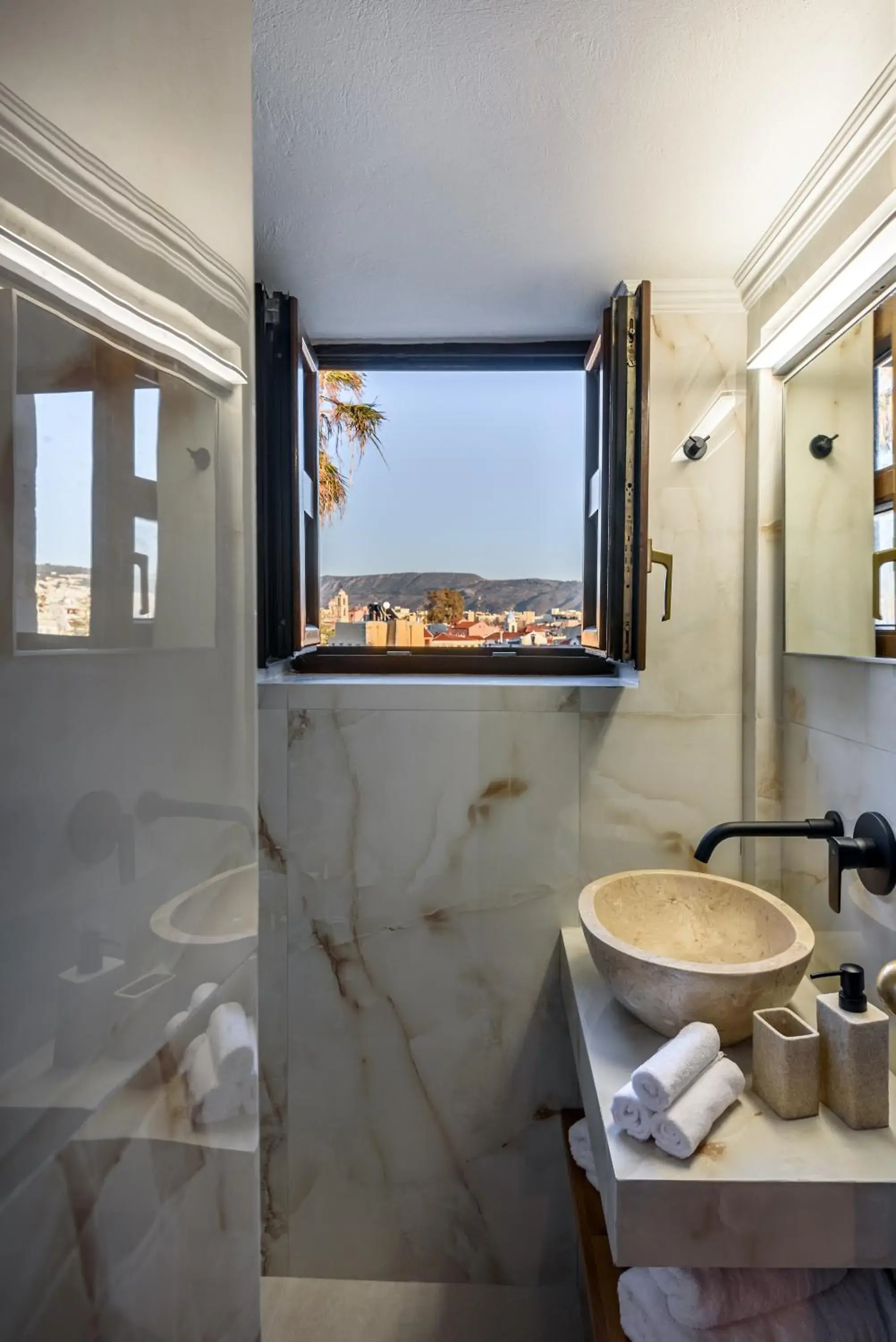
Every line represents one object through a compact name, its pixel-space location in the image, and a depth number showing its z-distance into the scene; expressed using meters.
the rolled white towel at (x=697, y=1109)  1.04
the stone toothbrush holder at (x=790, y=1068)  1.10
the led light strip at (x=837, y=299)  1.17
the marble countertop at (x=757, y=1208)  1.00
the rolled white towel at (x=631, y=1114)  1.08
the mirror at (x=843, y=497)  1.21
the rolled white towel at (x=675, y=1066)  1.07
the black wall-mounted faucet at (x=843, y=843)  1.21
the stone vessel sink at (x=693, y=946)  1.21
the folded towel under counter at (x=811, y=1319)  1.08
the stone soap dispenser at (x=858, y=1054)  1.07
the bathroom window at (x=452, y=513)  2.00
